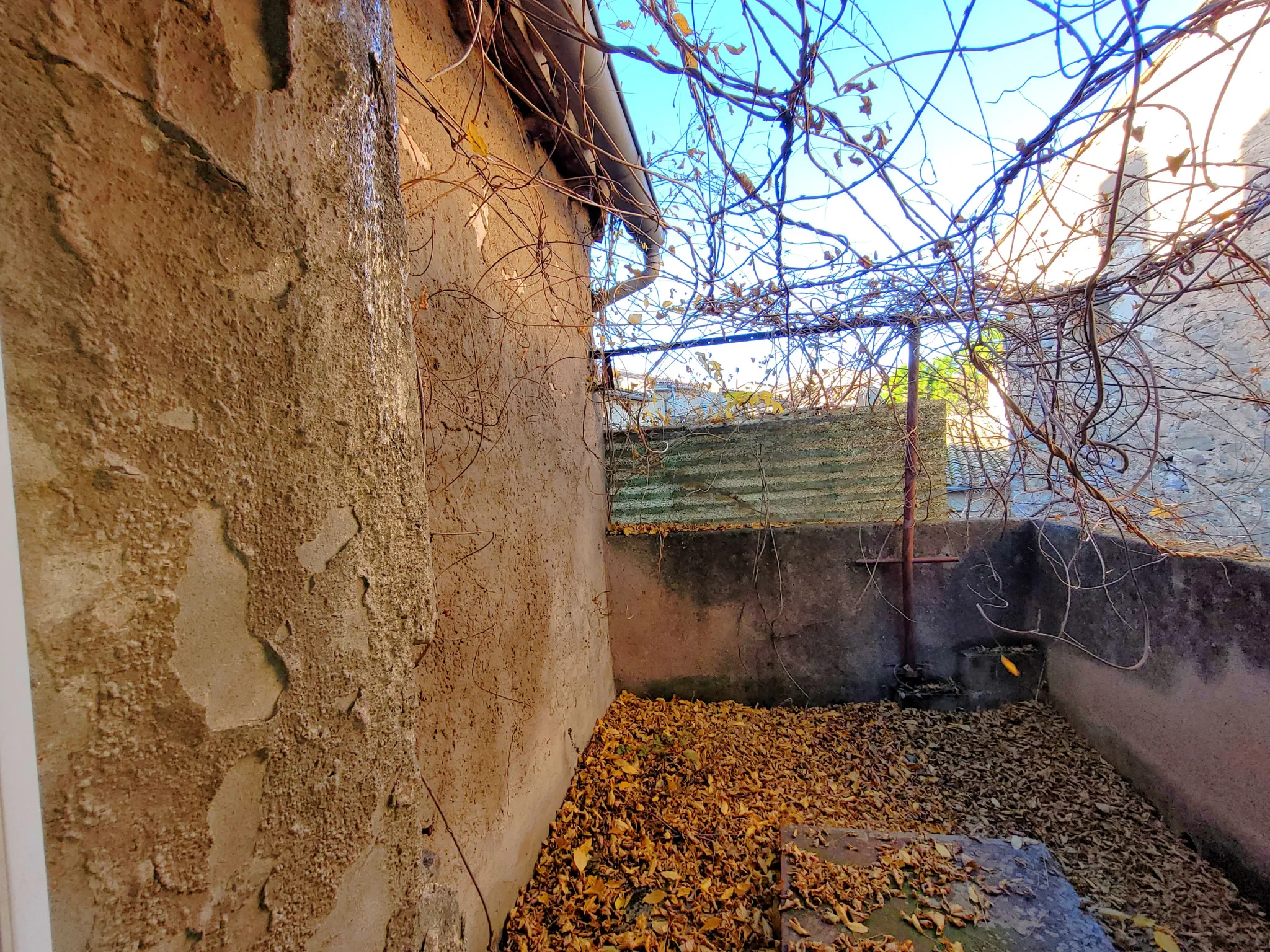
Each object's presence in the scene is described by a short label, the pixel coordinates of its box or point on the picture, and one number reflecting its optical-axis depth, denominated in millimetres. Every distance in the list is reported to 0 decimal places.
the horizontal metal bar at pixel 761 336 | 2957
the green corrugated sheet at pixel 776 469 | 3434
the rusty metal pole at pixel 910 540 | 3188
